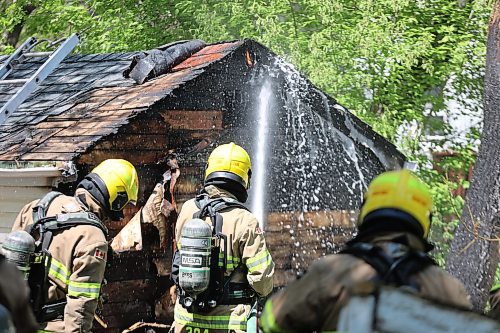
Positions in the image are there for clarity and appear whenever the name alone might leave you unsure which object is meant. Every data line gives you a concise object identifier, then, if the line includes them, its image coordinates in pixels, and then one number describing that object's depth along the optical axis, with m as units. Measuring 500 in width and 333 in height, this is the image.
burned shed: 11.32
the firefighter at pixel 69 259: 8.40
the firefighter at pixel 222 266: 9.22
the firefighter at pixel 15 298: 4.54
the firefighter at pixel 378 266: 5.04
